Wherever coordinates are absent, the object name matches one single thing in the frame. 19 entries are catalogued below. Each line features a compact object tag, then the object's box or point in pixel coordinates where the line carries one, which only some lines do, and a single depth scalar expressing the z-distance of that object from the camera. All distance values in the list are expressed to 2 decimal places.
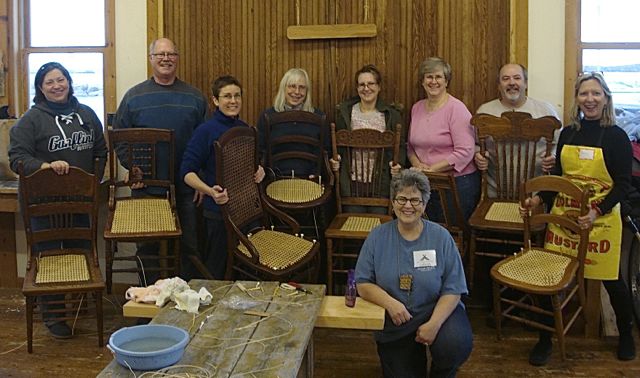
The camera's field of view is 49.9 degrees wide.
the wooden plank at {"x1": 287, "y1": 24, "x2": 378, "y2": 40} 4.32
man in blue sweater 4.06
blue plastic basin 2.04
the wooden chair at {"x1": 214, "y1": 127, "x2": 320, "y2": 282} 3.44
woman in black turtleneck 3.32
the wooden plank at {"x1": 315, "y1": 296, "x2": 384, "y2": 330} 2.70
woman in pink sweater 3.97
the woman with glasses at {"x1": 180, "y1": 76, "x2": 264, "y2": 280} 3.69
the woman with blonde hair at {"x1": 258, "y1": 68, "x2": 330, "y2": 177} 4.14
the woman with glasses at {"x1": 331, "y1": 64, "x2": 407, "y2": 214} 4.10
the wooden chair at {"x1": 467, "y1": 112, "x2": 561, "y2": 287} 3.84
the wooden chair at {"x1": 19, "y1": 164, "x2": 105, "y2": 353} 3.47
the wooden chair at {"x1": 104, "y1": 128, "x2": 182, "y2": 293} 3.66
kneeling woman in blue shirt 2.77
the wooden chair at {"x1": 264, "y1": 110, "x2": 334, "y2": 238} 4.04
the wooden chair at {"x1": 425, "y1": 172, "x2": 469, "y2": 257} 3.70
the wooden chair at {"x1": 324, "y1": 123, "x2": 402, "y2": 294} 4.02
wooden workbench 2.12
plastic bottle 2.82
